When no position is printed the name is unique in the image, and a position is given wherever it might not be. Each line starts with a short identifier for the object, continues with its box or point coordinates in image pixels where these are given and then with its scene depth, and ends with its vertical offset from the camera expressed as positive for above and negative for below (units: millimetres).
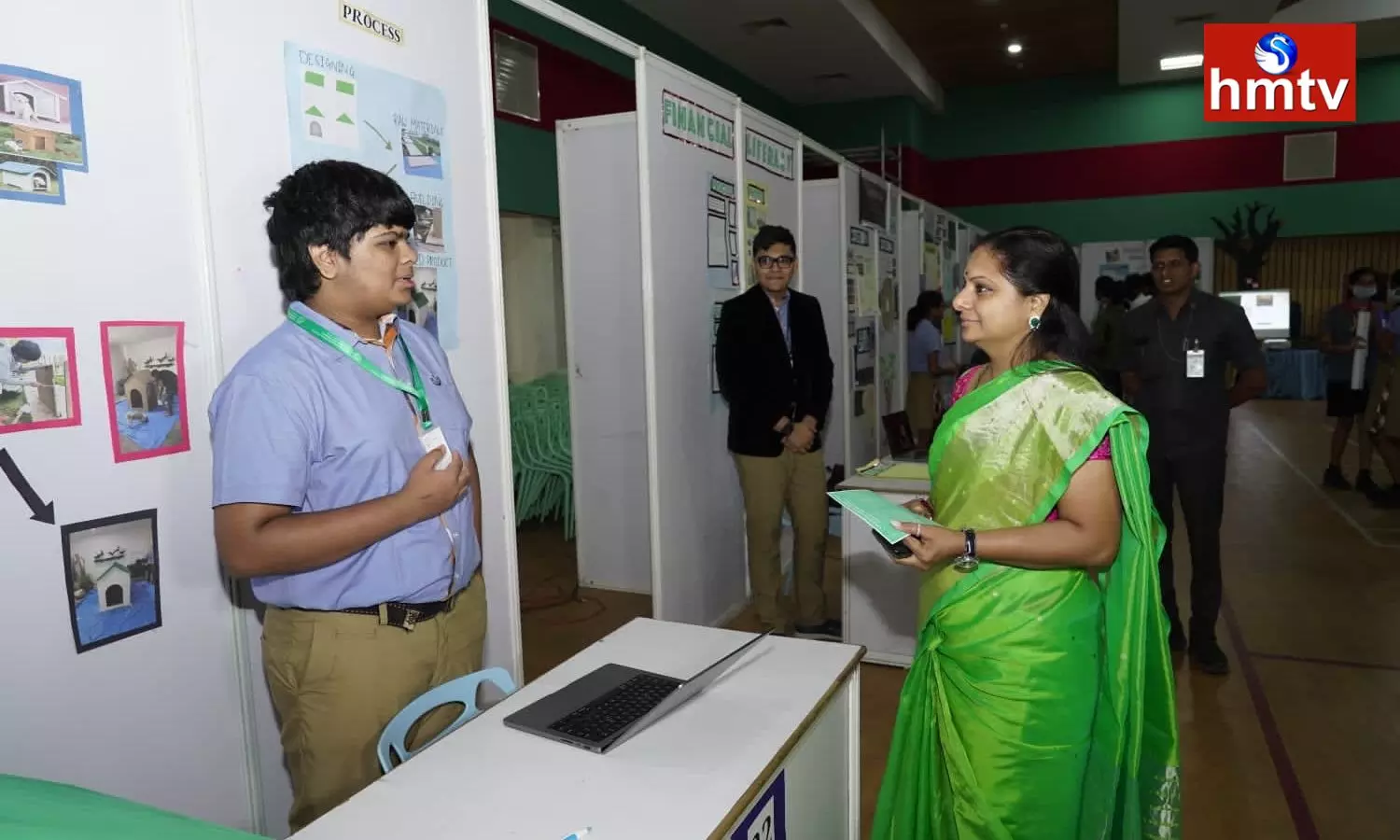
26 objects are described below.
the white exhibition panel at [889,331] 6117 +18
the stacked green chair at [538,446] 5219 -605
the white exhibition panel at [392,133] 1552 +345
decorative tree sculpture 11078 +1034
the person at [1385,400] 5664 -534
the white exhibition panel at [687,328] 3152 +49
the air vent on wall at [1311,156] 10781 +2022
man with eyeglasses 3469 -319
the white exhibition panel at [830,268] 5180 +400
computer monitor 11339 +153
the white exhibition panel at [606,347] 4098 -23
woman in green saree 1547 -474
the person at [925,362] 6793 -228
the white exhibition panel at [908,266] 6762 +533
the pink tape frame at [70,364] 1268 -8
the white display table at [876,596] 3289 -989
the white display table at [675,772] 1099 -588
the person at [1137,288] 5742 +244
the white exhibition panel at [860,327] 5344 +51
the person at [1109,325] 3185 +14
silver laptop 1287 -561
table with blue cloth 11297 -678
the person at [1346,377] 5988 -396
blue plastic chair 1431 -596
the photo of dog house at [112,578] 1364 -350
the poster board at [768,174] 3918 +766
